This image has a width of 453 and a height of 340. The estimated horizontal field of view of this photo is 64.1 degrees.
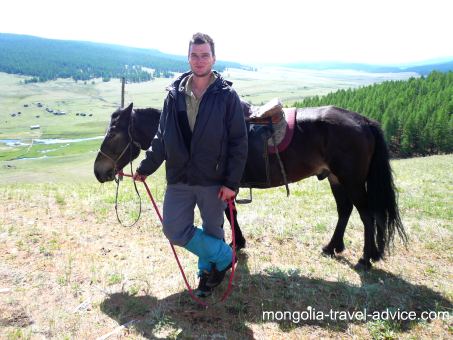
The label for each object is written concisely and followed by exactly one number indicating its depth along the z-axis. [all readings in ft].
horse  17.99
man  12.92
